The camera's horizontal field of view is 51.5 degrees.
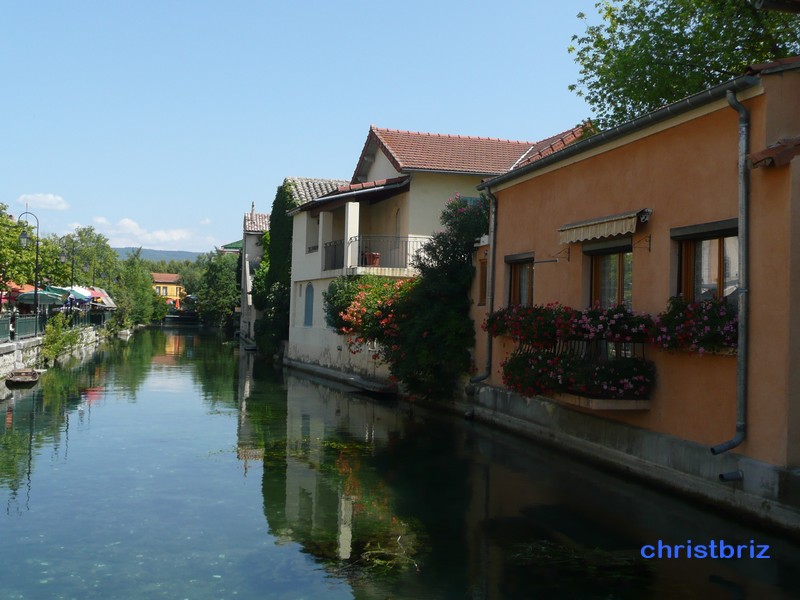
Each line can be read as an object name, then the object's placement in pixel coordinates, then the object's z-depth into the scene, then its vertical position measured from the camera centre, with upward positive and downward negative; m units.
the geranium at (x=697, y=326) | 9.12 +0.03
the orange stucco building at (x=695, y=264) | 8.44 +0.82
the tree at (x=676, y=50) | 21.88 +7.63
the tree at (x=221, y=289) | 65.50 +2.17
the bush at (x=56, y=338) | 28.77 -0.96
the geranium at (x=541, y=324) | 11.45 +0.01
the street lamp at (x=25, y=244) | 26.90 +2.27
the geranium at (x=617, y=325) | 10.61 +0.02
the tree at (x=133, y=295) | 61.09 +1.50
